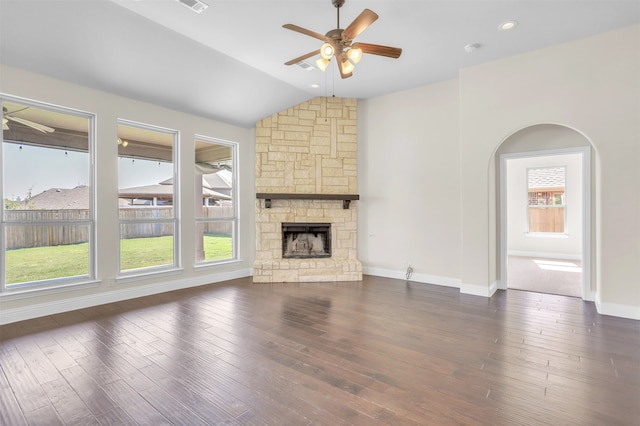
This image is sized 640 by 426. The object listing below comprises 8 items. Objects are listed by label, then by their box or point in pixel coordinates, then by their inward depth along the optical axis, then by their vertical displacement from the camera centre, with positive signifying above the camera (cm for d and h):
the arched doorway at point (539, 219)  488 -23
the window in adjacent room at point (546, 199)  781 +26
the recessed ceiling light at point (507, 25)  348 +208
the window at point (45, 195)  359 +21
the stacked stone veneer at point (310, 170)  579 +76
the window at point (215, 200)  548 +20
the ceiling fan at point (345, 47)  271 +154
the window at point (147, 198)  453 +21
